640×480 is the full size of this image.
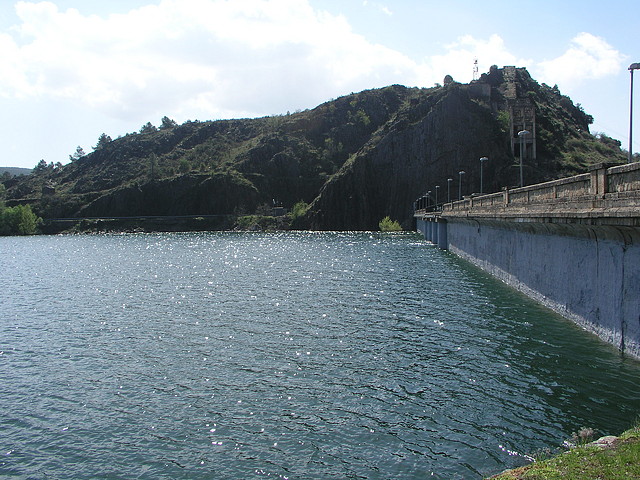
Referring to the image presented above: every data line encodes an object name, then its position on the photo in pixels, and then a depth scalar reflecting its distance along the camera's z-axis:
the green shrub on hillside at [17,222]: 179.50
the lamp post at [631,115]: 23.04
